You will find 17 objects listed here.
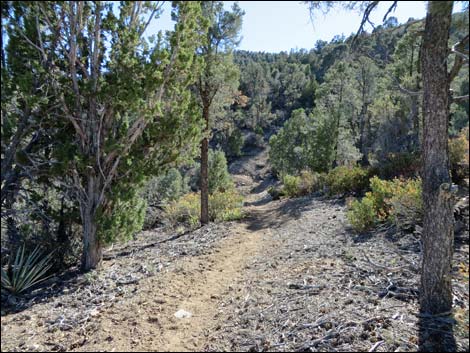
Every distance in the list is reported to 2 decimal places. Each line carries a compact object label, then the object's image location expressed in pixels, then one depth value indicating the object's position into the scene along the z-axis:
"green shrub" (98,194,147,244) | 6.16
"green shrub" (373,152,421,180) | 11.52
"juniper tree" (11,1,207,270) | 5.46
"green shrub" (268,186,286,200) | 21.34
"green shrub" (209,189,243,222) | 11.91
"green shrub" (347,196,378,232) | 7.85
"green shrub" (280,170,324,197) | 18.09
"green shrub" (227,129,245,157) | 48.62
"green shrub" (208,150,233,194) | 21.92
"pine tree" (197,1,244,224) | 10.41
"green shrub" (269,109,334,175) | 21.36
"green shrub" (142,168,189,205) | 17.74
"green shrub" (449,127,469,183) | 8.81
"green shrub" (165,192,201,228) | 11.55
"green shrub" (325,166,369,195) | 13.13
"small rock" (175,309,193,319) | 4.68
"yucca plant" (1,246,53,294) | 5.23
